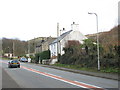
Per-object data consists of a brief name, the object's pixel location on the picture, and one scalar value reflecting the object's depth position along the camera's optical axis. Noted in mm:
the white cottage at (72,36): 53997
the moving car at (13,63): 33672
